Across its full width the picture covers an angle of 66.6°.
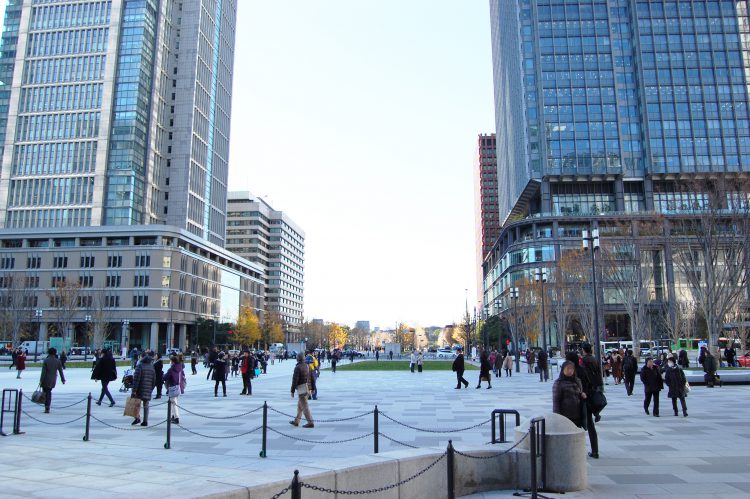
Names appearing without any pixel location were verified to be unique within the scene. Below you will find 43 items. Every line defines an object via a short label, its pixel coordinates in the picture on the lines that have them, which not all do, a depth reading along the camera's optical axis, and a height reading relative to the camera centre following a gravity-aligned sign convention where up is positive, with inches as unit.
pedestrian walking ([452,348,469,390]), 1030.4 -40.2
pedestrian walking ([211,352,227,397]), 895.1 -42.1
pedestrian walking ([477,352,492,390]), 1042.1 -44.3
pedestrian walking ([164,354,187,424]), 590.2 -38.9
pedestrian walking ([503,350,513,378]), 1423.5 -48.8
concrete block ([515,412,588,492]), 324.2 -65.5
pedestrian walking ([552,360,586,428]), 393.7 -36.1
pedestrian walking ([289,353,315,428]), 557.3 -42.7
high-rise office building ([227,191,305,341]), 6003.9 +1049.2
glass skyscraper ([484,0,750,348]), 3585.1 +1489.8
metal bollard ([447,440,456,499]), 298.2 -65.6
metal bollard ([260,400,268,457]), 415.8 -72.2
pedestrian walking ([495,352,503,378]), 1440.0 -53.6
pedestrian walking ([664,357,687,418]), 625.3 -42.5
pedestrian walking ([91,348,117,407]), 711.7 -33.9
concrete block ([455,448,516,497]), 329.1 -74.7
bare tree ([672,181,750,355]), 1224.8 +228.5
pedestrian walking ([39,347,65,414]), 643.5 -33.2
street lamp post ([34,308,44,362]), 3396.7 +98.0
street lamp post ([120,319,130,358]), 3157.0 +54.5
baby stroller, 847.2 -53.4
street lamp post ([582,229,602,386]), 845.2 +161.7
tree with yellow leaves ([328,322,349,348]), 6692.9 +94.9
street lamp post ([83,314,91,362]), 3039.9 +103.0
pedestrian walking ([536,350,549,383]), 1224.8 -47.2
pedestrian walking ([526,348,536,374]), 1597.1 -48.2
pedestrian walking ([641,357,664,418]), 628.1 -40.3
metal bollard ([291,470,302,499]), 210.7 -53.0
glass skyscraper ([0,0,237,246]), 3843.5 +1562.1
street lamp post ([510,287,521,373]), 2145.9 +87.0
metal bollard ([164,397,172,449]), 438.2 -70.1
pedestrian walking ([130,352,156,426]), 566.5 -38.8
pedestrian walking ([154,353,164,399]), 781.4 -41.9
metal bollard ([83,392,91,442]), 476.5 -70.9
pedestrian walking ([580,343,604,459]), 412.8 -44.7
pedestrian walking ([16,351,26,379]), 1267.8 -43.4
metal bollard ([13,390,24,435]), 513.7 -70.2
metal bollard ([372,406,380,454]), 400.1 -60.4
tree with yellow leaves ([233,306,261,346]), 3969.0 +91.2
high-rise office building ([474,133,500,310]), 7381.9 +1984.5
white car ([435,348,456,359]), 3272.6 -72.2
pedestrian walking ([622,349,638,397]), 894.4 -41.7
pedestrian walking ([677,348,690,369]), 1185.2 -33.1
